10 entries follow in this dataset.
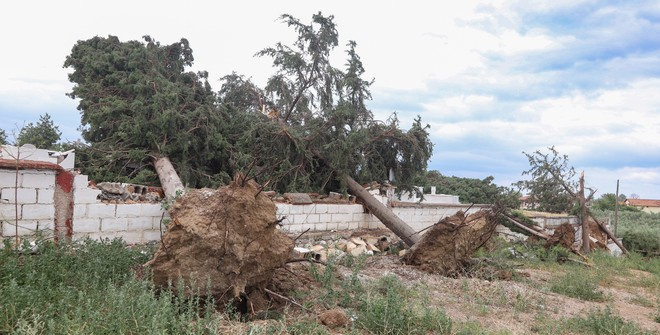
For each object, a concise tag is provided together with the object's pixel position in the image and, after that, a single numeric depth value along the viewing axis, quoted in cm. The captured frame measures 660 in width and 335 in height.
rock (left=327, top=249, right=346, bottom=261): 802
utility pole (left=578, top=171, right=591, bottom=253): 1382
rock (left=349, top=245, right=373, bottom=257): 931
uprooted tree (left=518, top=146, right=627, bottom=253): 1398
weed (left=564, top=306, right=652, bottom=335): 498
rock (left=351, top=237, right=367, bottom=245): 1000
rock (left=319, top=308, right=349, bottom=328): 443
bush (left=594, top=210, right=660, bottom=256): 1529
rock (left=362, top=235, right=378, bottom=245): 1043
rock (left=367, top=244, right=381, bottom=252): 1005
